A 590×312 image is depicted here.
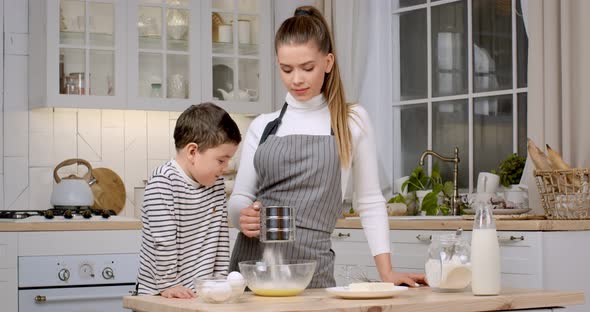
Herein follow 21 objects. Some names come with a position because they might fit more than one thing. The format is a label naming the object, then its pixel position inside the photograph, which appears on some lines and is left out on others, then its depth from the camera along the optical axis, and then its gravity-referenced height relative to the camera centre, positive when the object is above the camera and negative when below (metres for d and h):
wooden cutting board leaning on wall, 4.90 -0.11
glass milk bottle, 2.09 -0.20
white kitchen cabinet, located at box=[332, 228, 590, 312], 3.35 -0.33
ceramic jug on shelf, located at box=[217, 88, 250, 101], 5.07 +0.38
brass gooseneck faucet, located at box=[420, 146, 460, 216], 4.30 -0.03
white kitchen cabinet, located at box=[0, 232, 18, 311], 3.88 -0.42
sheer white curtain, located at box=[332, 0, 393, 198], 4.84 +0.55
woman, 2.38 +0.02
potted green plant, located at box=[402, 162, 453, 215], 4.41 -0.11
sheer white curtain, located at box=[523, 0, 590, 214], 3.62 +0.34
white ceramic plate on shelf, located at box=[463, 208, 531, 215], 3.69 -0.18
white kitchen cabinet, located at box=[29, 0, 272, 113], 4.66 +0.58
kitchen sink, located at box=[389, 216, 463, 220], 4.12 -0.23
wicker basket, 3.46 -0.11
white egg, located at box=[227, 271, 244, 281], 1.94 -0.22
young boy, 2.26 -0.10
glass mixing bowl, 2.04 -0.23
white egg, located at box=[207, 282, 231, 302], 1.91 -0.25
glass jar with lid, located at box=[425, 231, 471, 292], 2.13 -0.21
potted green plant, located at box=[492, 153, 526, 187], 4.19 -0.02
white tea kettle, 4.49 -0.12
